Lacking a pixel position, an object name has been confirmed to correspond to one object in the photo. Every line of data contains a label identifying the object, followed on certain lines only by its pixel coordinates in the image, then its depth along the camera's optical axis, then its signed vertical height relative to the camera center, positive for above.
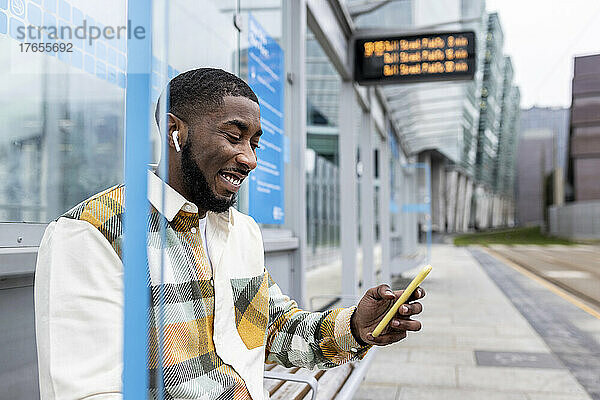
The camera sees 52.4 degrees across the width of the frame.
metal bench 2.35 -0.77
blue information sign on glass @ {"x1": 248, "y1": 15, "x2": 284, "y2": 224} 3.41 +0.54
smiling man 0.99 -0.15
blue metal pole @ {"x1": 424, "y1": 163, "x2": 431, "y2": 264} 16.51 +0.31
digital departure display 5.98 +1.57
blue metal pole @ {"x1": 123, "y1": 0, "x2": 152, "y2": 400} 0.77 +0.02
